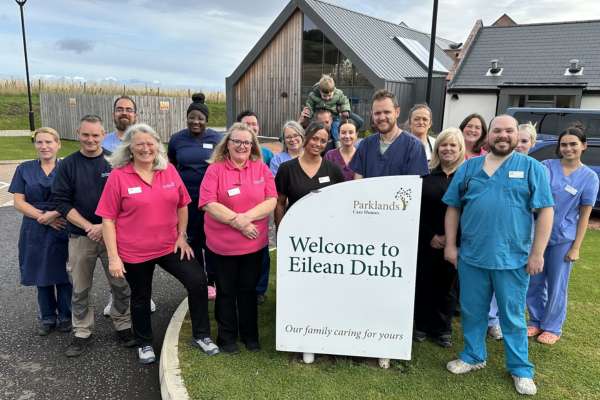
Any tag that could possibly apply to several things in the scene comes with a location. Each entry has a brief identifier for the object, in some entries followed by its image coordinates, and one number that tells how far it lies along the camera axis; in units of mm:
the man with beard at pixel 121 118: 4238
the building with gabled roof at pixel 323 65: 18891
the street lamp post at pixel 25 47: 16953
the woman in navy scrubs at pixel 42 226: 3691
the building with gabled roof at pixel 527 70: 16266
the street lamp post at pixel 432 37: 10033
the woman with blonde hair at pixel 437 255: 3377
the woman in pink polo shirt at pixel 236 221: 3193
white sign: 3016
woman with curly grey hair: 3154
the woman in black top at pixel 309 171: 3402
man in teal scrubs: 2818
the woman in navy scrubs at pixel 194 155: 4242
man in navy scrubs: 3307
